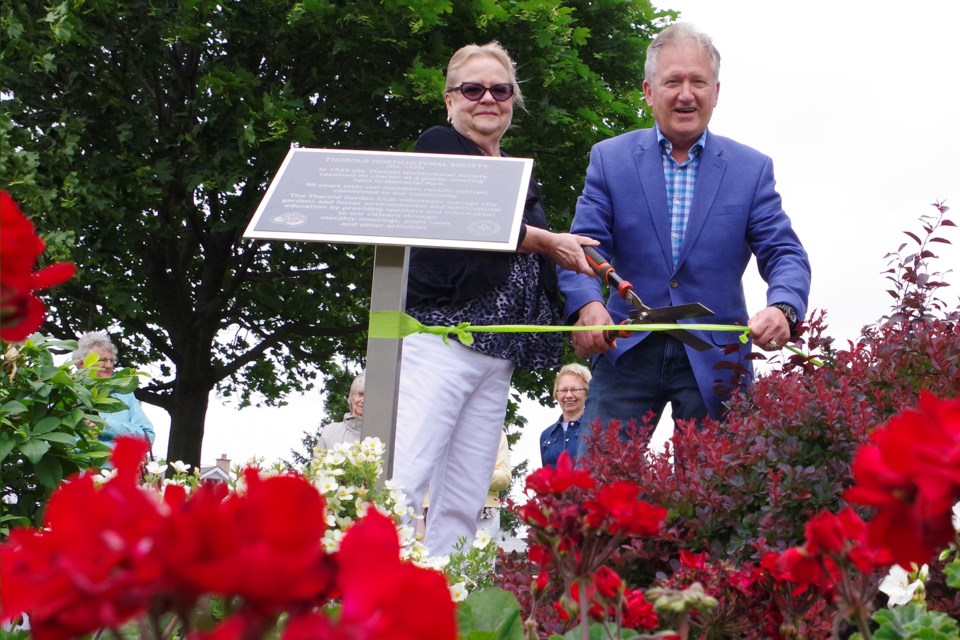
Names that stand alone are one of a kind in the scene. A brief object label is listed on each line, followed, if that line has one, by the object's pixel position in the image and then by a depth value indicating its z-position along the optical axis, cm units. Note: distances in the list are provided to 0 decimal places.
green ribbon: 387
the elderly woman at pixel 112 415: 571
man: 415
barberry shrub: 259
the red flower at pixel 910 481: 84
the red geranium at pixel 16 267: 99
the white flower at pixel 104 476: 332
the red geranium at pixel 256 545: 64
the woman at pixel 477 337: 427
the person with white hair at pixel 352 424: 743
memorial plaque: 375
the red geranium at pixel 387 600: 64
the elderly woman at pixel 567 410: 704
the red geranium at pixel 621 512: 140
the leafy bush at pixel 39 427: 442
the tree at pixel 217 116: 1262
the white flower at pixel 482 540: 361
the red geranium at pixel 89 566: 67
